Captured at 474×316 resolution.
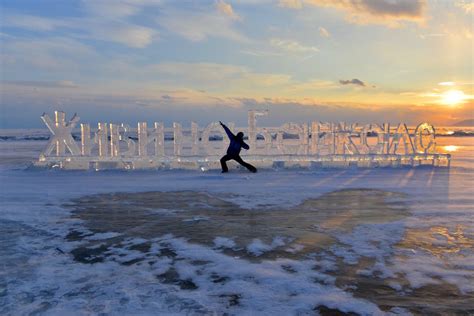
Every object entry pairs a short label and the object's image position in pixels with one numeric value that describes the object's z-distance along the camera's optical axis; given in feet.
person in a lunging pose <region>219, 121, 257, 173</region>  40.47
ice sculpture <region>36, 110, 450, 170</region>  44.86
